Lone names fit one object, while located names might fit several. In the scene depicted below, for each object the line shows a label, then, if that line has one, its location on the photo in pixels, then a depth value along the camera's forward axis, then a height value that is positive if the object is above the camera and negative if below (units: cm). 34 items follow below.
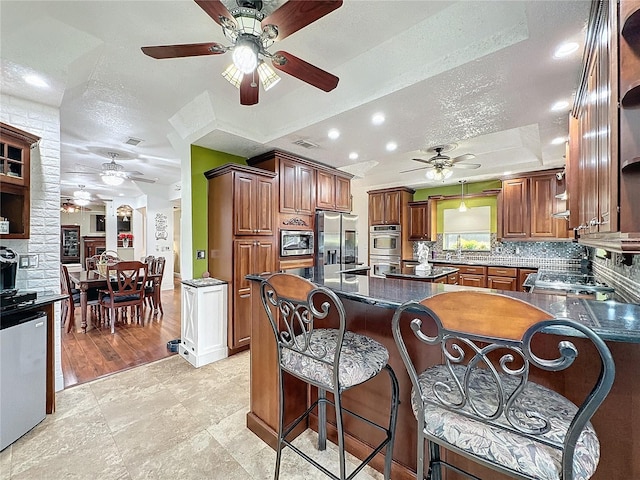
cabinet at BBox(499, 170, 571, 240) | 483 +52
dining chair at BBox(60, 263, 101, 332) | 411 -95
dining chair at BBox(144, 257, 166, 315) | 483 -86
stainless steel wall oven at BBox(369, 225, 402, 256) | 654 -7
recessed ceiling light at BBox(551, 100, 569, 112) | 244 +115
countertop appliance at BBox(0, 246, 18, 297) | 214 -25
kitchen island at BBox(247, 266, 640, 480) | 106 -63
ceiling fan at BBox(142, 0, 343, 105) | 144 +115
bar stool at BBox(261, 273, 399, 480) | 124 -56
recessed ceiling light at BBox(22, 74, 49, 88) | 215 +121
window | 594 +17
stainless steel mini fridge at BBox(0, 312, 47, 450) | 183 -92
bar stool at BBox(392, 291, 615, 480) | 74 -55
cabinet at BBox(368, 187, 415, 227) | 654 +74
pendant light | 566 +67
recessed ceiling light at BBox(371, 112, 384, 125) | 280 +120
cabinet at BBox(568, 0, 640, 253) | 109 +47
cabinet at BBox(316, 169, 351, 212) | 451 +76
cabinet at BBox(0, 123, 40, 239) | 211 +45
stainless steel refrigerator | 438 -1
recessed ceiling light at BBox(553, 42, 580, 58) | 176 +118
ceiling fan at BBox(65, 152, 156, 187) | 490 +120
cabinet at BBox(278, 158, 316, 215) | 393 +73
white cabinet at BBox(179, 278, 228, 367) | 313 -95
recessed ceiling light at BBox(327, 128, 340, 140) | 319 +120
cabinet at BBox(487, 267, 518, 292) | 502 -74
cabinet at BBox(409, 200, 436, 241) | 634 +39
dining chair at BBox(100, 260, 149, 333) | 411 -77
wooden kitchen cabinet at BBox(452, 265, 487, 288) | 529 -73
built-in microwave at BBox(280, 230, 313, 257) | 393 -7
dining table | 424 -71
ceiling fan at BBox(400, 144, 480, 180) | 438 +117
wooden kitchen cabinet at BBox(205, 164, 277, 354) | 336 +6
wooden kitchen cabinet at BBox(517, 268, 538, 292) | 489 -65
